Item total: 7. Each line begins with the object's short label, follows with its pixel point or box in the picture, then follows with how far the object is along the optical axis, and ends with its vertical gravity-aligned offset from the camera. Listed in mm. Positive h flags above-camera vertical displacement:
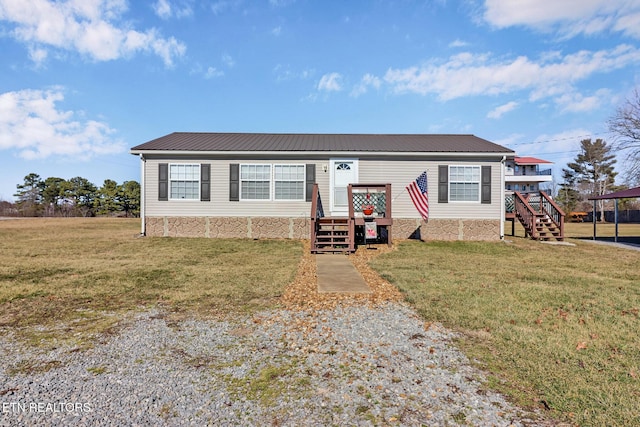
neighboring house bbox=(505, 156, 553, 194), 39062 +4745
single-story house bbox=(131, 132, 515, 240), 12508 +837
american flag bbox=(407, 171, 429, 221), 11000 +537
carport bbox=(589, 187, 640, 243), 14143 +708
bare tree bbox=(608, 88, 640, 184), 26406 +6251
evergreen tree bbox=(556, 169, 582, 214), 42781 +2414
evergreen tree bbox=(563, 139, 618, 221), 45812 +6212
